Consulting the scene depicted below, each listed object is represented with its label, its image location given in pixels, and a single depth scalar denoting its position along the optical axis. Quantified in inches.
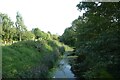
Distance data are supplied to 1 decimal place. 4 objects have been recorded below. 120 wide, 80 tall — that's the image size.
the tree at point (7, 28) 888.4
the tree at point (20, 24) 1095.2
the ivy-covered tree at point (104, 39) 155.2
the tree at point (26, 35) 1062.7
